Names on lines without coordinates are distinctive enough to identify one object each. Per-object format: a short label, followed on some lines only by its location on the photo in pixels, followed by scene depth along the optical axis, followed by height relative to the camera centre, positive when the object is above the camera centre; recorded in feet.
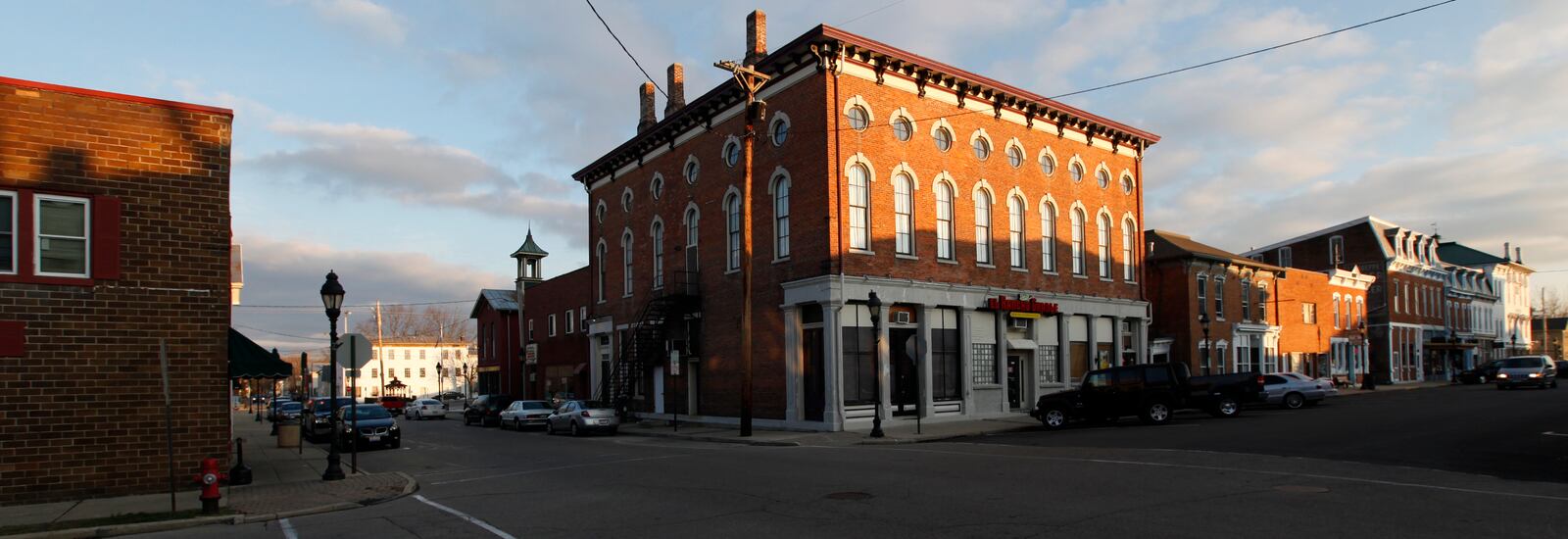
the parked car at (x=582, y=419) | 101.35 -9.92
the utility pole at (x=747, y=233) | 83.97 +8.03
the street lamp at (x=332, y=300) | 57.61 +1.89
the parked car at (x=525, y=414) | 116.67 -10.61
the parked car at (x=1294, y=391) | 114.21 -9.15
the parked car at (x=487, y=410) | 134.21 -11.52
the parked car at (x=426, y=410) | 170.91 -14.41
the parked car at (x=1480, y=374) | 191.42 -12.65
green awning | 55.77 -1.67
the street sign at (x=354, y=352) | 60.70 -1.36
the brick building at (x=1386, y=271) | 205.26 +9.09
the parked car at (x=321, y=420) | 98.78 -9.43
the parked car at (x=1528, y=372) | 151.53 -9.96
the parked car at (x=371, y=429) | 86.17 -8.94
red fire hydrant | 42.57 -6.79
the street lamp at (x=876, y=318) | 81.52 +0.25
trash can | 89.51 -9.58
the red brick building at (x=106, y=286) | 48.16 +2.53
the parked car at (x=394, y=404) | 186.16 -14.59
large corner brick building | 91.04 +8.63
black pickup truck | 85.87 -7.25
